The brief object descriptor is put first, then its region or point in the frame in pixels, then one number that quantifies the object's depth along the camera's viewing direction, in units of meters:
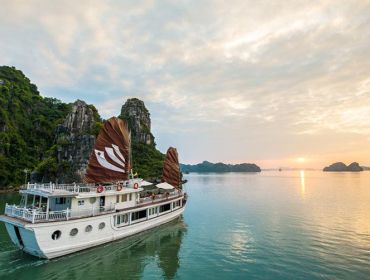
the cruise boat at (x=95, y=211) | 18.84
